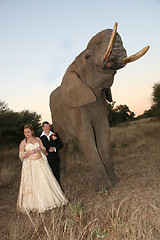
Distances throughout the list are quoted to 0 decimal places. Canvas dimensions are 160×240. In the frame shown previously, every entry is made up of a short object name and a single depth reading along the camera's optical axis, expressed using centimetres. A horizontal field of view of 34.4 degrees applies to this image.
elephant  450
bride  477
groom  565
